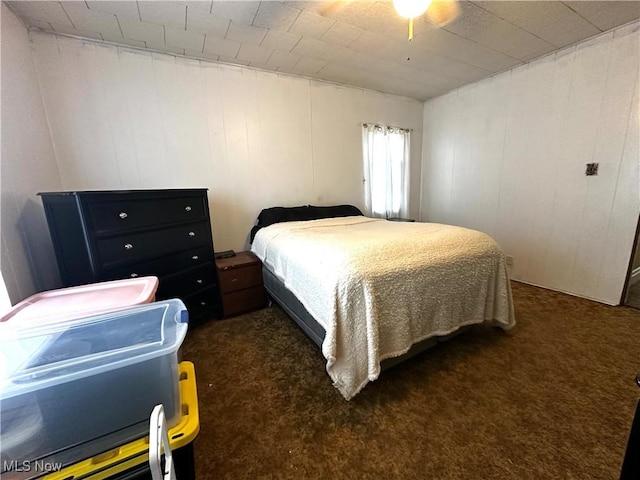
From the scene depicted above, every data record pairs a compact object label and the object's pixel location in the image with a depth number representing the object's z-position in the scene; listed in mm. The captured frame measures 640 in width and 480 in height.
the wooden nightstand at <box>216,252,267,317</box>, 2340
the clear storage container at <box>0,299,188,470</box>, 614
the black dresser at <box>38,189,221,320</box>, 1584
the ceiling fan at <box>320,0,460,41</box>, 1383
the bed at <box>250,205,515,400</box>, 1330
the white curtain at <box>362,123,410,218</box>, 3545
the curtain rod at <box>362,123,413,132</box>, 3453
